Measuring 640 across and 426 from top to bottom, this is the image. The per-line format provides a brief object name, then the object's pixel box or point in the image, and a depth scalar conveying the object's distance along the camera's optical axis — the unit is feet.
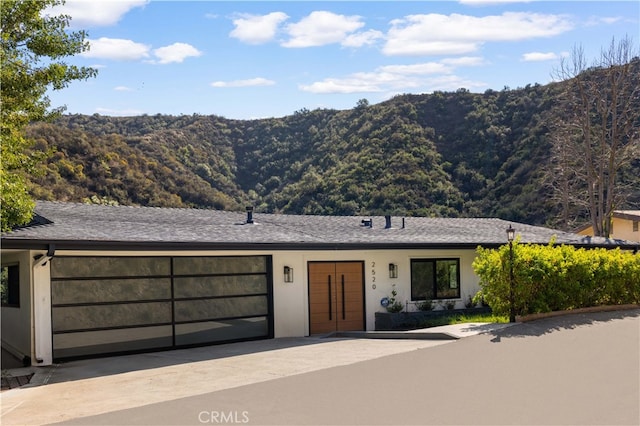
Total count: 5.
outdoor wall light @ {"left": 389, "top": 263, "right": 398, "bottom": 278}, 62.26
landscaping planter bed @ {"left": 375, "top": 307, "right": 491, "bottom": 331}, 60.18
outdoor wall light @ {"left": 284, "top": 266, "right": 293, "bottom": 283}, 56.34
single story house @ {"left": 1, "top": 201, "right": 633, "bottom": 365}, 44.52
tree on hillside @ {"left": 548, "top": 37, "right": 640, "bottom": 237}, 108.06
